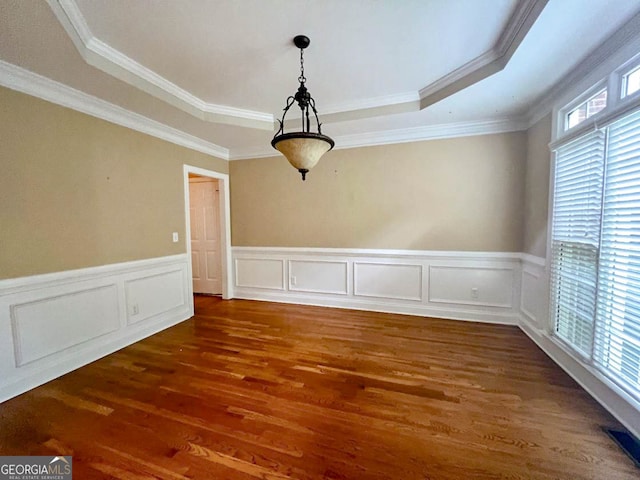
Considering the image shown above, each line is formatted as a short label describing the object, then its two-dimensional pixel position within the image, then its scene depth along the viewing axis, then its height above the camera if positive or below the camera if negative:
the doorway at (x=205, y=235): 5.20 -0.17
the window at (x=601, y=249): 1.75 -0.18
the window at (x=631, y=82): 1.79 +0.96
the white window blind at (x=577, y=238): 2.12 -0.11
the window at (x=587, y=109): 2.12 +0.98
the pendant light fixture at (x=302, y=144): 2.00 +0.62
